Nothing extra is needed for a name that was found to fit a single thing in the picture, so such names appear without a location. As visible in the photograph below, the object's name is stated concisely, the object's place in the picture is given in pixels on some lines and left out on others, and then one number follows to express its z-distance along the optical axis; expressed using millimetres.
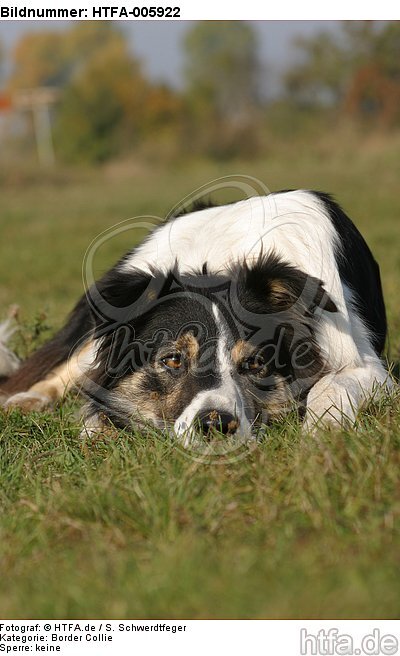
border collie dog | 4867
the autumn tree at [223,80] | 42562
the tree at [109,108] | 49094
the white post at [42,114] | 52219
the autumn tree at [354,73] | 38062
